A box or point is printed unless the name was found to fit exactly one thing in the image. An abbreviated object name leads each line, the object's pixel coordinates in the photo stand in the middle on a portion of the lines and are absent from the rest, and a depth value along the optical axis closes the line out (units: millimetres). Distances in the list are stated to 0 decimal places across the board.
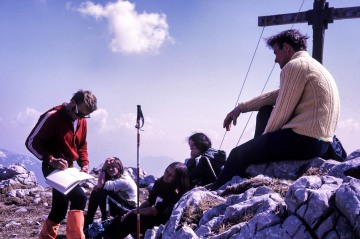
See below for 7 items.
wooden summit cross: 9969
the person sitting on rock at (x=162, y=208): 6980
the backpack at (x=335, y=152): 6123
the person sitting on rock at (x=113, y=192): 8633
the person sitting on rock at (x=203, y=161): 7750
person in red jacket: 5707
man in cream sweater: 5371
